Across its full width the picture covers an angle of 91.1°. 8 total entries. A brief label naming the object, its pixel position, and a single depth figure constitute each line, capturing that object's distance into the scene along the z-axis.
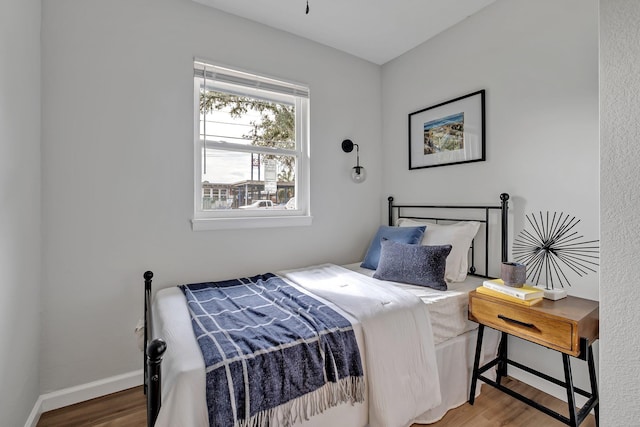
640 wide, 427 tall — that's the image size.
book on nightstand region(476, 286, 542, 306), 1.64
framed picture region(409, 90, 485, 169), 2.39
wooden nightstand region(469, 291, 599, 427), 1.45
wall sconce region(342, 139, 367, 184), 2.98
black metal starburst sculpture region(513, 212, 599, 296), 1.84
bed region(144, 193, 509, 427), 1.12
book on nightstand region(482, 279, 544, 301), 1.65
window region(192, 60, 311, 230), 2.37
